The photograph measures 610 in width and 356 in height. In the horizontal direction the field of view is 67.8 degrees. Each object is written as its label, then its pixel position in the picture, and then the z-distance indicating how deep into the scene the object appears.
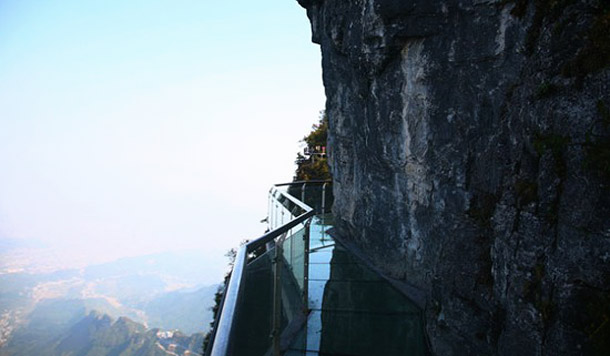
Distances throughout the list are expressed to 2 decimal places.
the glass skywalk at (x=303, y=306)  2.37
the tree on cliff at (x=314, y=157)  24.17
